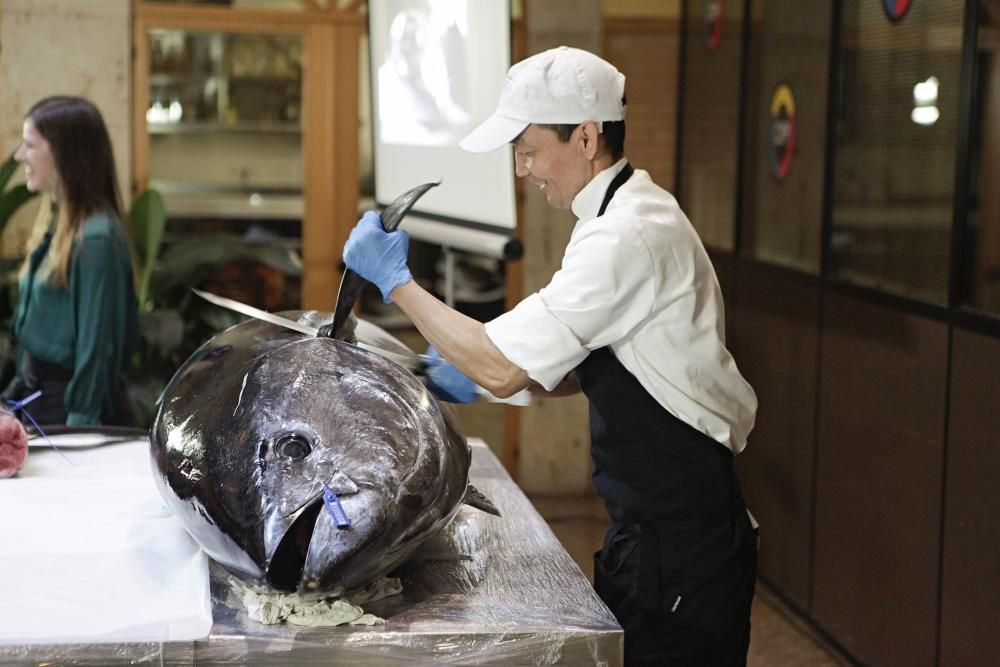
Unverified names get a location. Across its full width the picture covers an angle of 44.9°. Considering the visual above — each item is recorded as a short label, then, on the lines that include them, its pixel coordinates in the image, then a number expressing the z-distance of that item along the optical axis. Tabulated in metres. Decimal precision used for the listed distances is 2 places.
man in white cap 1.92
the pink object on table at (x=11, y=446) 2.29
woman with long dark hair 3.07
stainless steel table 1.62
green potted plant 4.52
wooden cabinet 5.30
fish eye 1.62
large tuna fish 1.57
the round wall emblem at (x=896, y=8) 3.44
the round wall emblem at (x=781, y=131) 4.23
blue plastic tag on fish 1.54
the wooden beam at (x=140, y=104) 5.22
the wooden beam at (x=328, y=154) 5.39
